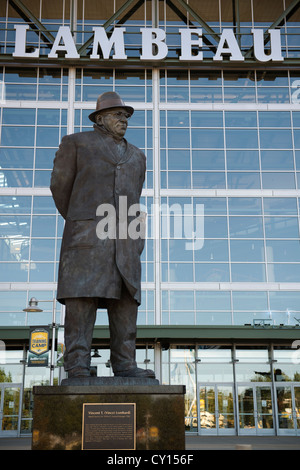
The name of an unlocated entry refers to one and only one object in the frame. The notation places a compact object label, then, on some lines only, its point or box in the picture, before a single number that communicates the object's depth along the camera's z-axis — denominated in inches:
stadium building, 1065.5
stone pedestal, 180.9
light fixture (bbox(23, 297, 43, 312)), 781.3
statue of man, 200.8
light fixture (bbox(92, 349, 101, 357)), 1062.9
